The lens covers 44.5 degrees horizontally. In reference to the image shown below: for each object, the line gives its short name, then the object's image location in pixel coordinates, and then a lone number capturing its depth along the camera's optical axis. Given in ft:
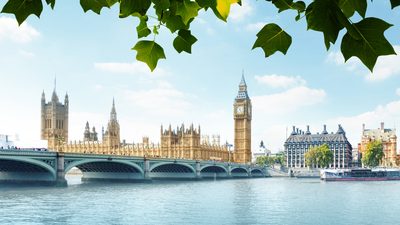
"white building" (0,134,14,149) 322.71
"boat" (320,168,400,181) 325.83
